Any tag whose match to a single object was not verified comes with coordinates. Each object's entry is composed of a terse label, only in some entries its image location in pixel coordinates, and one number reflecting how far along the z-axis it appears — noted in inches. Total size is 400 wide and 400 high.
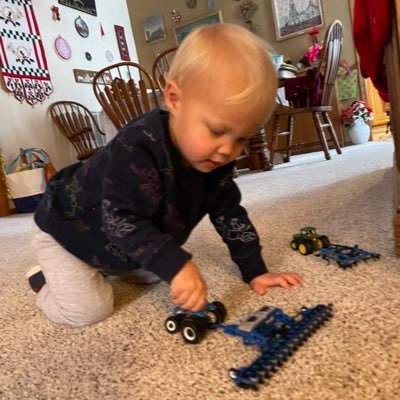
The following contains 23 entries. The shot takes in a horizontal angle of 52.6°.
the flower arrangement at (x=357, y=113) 139.3
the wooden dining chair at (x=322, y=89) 98.9
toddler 21.0
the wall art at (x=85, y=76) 131.6
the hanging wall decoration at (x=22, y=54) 109.3
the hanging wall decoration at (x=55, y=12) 125.1
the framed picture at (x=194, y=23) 161.6
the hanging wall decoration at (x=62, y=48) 125.2
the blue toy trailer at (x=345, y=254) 27.4
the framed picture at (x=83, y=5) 130.8
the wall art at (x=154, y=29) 174.2
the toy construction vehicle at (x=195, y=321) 21.0
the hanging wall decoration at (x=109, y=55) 146.9
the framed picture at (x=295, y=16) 146.2
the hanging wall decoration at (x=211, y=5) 161.6
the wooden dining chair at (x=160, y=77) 81.7
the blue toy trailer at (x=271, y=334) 17.1
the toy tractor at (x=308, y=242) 31.2
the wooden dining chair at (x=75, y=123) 117.6
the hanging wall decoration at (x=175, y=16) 169.9
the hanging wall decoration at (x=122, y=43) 154.5
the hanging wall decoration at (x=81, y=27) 133.9
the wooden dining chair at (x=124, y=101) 84.5
